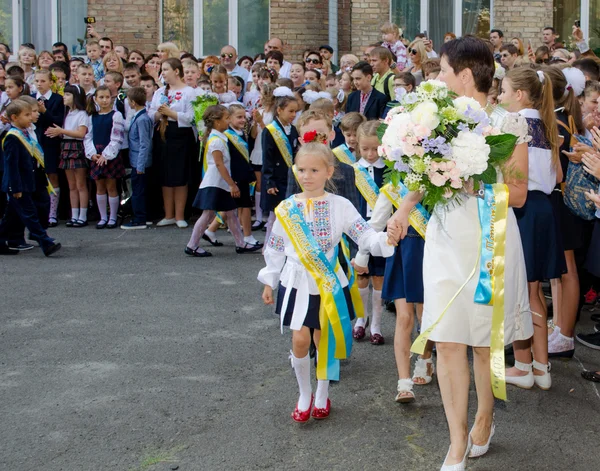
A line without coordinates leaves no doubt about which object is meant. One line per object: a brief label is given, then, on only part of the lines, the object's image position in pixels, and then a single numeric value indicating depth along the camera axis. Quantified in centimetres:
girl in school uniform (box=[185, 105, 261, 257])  981
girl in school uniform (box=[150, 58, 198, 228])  1171
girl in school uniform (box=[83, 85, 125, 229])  1177
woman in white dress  427
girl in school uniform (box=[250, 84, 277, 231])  1060
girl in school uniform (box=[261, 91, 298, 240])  905
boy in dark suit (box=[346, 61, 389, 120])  1067
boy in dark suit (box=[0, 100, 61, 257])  1005
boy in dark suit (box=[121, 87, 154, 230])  1170
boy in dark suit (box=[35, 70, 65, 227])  1218
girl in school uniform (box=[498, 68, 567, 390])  530
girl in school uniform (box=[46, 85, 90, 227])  1196
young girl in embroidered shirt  511
